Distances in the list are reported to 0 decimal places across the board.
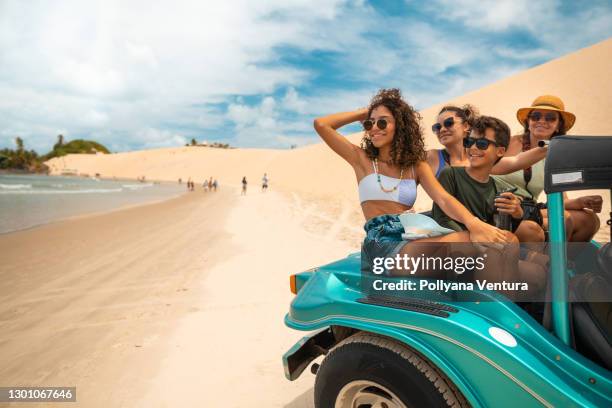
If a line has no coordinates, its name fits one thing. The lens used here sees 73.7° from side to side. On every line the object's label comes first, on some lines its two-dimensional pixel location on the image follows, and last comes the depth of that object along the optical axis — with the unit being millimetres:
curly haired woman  2459
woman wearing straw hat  3283
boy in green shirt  2603
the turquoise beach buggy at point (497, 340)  1703
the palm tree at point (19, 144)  137050
